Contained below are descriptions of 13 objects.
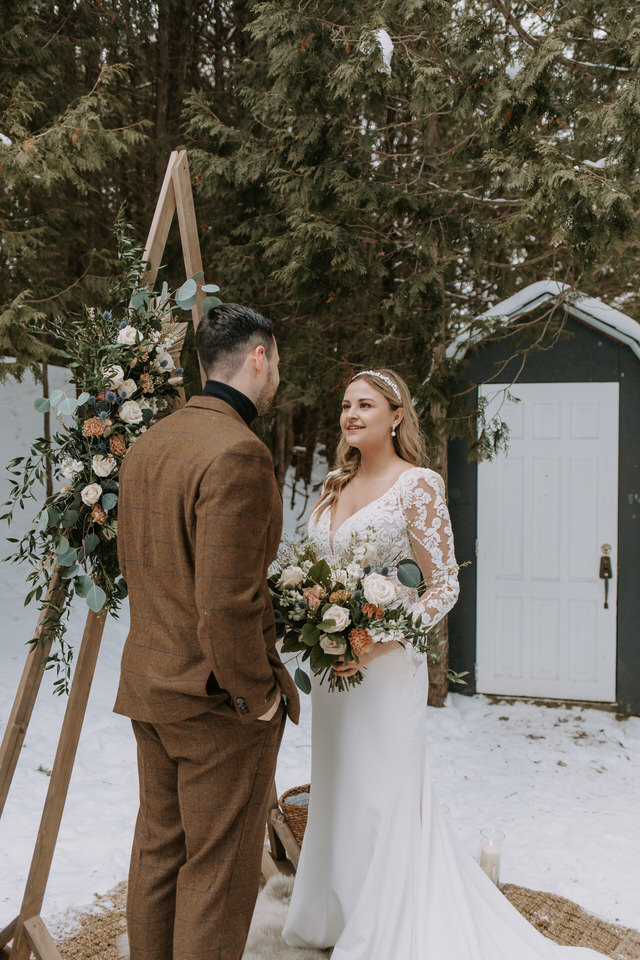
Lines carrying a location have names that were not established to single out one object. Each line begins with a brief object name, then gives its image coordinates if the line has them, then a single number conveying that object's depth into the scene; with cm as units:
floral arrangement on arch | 250
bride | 251
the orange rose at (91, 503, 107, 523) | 248
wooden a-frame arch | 262
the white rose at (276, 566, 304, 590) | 240
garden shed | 585
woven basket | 337
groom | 186
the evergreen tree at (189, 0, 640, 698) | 378
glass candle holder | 309
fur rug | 276
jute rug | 286
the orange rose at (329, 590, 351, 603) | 229
